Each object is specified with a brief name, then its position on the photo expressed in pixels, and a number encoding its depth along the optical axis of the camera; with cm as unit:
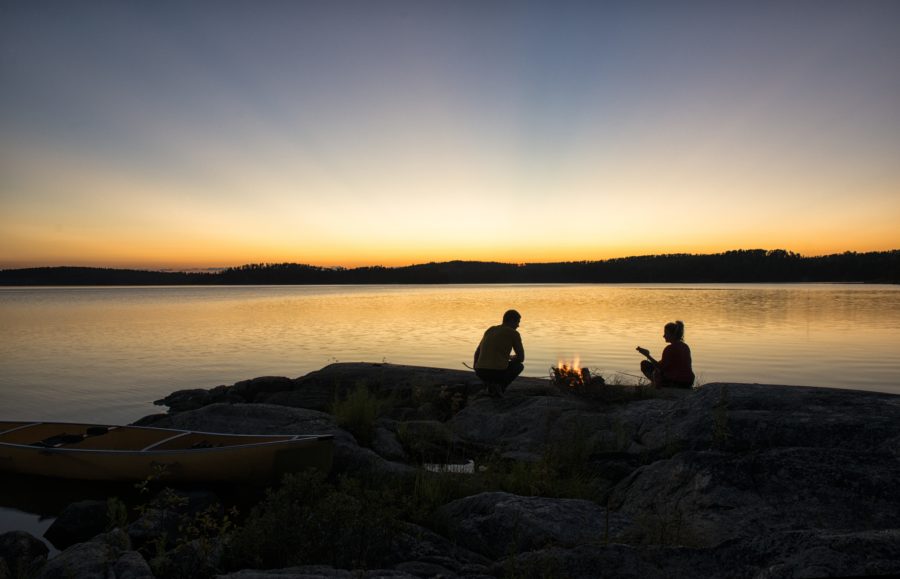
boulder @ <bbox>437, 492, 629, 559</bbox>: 611
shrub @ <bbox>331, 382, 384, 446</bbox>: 1214
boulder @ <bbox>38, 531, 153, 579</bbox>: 482
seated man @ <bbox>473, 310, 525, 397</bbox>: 1412
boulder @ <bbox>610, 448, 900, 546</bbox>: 595
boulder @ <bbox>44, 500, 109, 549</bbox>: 898
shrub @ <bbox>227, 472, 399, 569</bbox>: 533
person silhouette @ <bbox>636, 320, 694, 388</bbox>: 1467
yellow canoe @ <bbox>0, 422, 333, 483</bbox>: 998
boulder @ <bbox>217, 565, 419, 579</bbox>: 454
